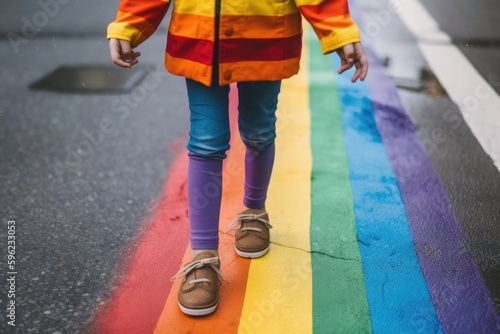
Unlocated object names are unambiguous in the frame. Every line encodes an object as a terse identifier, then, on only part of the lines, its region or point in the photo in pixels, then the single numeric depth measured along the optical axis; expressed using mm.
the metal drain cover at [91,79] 4801
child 2045
